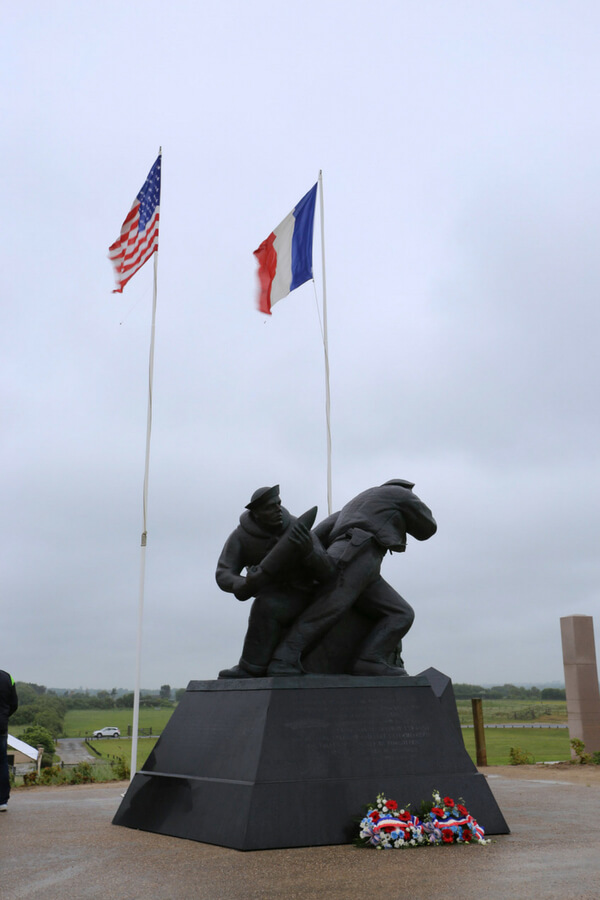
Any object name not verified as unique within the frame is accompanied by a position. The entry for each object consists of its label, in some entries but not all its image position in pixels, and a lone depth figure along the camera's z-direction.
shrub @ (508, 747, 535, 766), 13.84
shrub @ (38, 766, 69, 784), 11.55
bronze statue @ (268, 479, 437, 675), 6.49
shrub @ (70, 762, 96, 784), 11.58
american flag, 12.55
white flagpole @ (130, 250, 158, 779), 9.82
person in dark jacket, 7.60
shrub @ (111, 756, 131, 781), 11.90
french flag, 12.78
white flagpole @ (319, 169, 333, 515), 11.27
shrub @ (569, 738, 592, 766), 13.48
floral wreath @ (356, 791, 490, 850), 5.25
